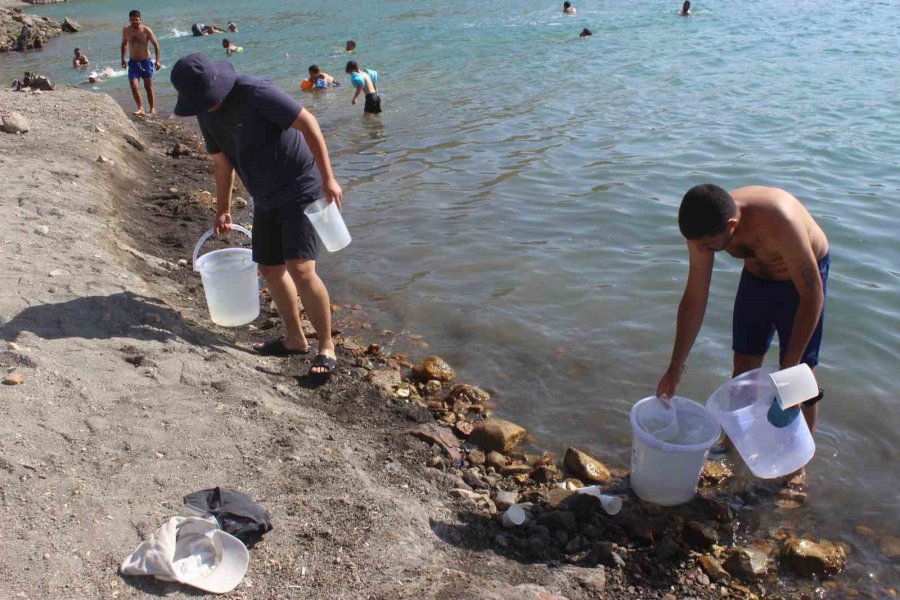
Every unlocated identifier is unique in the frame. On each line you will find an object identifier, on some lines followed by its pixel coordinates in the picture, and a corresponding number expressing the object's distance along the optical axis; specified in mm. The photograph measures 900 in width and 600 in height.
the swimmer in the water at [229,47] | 22031
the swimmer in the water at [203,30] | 27156
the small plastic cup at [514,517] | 3525
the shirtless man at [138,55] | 12992
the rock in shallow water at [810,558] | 3479
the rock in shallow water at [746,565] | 3432
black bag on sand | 2816
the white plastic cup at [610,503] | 3711
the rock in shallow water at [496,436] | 4426
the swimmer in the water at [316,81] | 15812
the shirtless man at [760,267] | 3160
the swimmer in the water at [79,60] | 21328
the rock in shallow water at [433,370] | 5172
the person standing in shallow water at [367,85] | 13414
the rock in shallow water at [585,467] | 4141
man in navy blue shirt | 3994
